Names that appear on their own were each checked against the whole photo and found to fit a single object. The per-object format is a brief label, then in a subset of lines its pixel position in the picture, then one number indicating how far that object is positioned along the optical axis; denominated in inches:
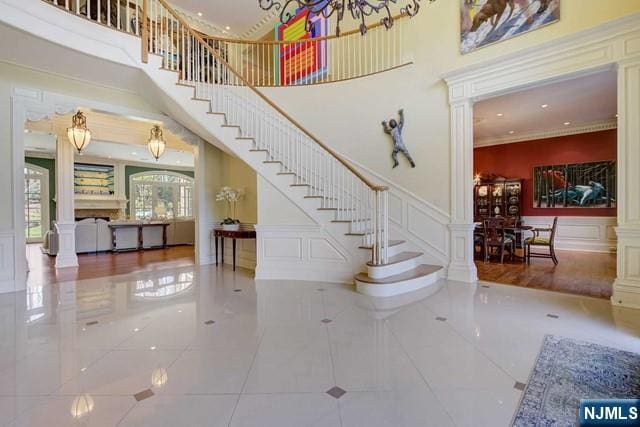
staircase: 165.6
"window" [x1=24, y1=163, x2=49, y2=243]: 430.9
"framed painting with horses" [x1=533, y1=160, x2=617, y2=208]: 285.1
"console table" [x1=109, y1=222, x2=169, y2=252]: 323.0
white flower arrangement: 237.1
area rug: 63.6
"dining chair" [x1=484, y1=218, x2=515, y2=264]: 239.4
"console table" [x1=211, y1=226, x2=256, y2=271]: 211.6
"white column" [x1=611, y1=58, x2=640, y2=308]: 130.8
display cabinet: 328.2
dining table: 240.1
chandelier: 105.9
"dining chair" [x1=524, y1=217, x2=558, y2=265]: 229.6
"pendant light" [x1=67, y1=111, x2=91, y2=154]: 208.2
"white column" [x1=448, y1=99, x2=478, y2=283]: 177.8
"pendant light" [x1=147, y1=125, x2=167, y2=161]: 249.0
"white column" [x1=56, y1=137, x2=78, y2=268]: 237.9
